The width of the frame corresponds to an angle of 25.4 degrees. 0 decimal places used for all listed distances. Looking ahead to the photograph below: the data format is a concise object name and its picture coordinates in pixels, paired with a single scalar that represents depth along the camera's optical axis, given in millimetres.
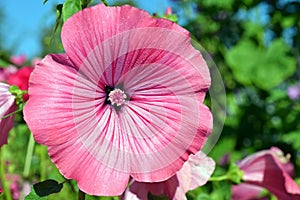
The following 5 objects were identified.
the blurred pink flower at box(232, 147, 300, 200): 859
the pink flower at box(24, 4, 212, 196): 581
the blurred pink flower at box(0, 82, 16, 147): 673
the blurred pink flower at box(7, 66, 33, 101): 1279
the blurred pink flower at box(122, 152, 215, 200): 674
